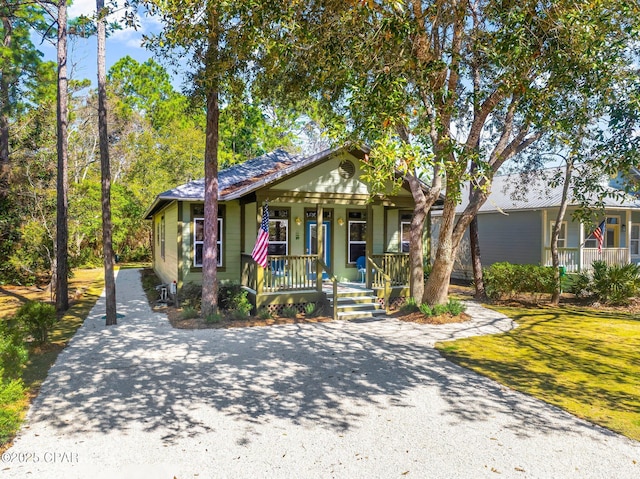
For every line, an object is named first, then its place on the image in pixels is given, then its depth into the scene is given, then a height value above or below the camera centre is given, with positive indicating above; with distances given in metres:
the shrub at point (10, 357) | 5.42 -1.59
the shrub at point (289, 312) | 11.59 -2.01
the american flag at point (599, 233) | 16.06 +0.22
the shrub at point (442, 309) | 11.16 -1.89
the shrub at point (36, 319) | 8.32 -1.56
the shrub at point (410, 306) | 11.88 -1.92
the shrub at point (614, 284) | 13.67 -1.50
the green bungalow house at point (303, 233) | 11.94 +0.24
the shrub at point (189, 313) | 11.09 -1.96
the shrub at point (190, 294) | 12.32 -1.61
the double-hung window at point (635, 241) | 20.78 -0.13
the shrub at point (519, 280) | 14.33 -1.43
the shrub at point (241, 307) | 11.17 -1.81
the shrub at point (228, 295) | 12.15 -1.62
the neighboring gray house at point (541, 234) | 17.78 +0.22
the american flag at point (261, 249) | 11.14 -0.23
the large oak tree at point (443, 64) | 7.89 +3.82
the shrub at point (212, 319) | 10.72 -2.03
